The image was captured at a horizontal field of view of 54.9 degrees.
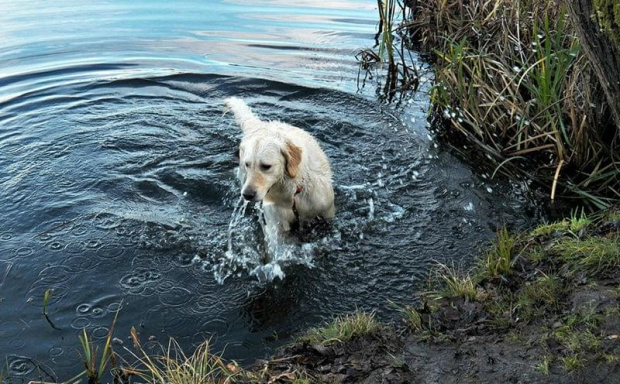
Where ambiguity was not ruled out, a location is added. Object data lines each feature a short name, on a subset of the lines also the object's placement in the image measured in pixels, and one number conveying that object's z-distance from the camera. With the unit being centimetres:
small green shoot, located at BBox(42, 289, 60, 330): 427
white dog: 474
